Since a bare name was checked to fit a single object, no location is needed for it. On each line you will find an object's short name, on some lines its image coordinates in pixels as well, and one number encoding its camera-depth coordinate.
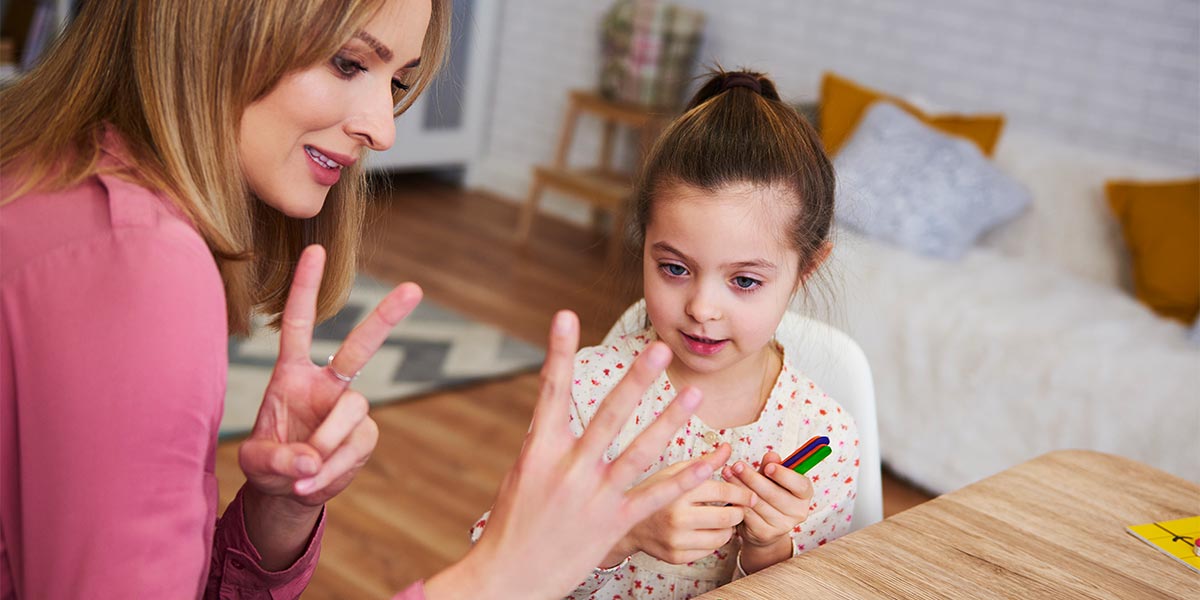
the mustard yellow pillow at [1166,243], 2.96
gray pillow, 3.17
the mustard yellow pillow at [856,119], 3.49
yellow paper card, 1.05
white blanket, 2.56
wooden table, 0.92
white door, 4.94
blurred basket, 4.36
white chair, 1.32
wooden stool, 4.38
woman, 0.72
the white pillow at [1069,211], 3.27
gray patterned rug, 2.96
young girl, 1.21
